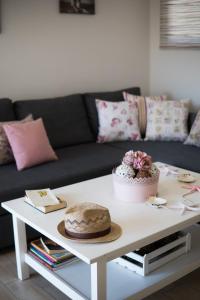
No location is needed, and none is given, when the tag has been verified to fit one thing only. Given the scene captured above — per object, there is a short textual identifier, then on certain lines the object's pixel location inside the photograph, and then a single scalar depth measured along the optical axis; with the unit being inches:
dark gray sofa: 105.2
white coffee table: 70.6
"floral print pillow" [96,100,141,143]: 142.9
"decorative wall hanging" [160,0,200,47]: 149.0
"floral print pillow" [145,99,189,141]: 142.3
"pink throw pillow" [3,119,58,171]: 113.2
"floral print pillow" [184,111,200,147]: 135.1
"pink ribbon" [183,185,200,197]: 94.1
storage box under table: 81.5
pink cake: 87.5
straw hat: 73.2
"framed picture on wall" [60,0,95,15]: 142.7
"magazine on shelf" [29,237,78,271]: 84.6
